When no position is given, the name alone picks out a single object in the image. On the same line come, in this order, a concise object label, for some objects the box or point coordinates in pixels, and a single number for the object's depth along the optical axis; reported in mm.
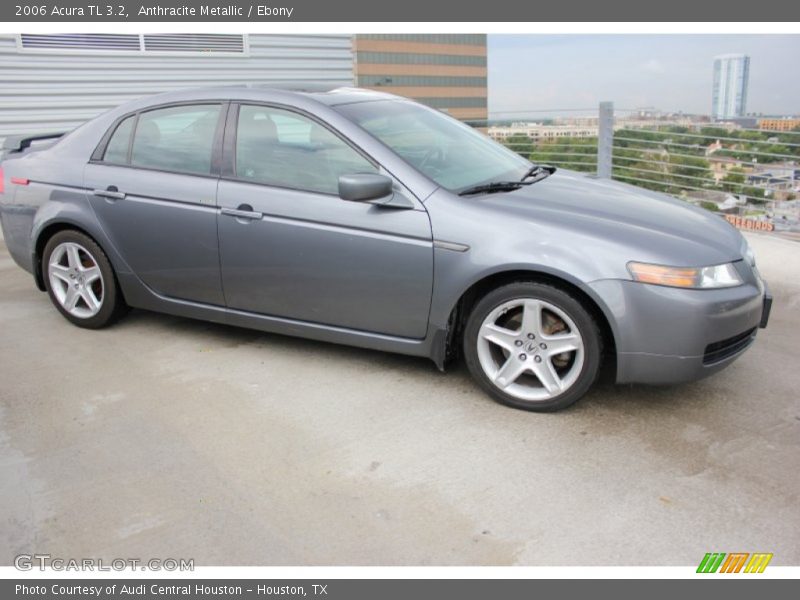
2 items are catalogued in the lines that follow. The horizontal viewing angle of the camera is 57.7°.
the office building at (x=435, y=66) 110500
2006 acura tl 3457
